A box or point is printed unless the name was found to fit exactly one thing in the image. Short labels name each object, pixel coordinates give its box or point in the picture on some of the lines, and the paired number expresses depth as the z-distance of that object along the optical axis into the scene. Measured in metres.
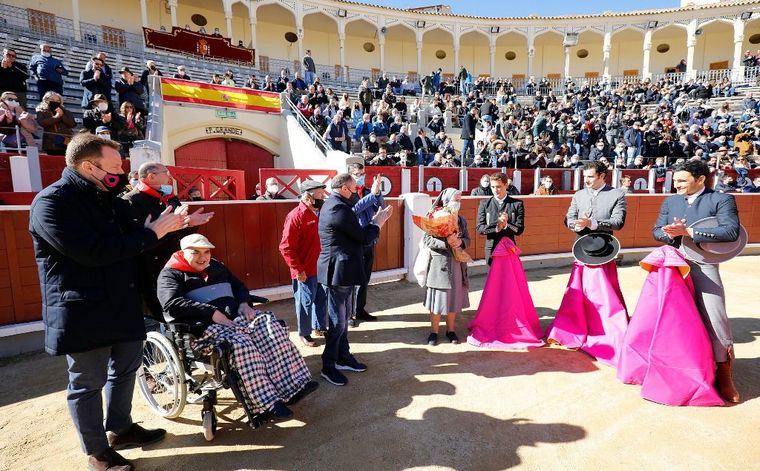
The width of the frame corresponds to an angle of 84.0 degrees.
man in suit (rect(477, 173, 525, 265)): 4.50
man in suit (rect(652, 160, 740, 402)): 3.12
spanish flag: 12.05
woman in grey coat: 4.35
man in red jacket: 4.25
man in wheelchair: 2.76
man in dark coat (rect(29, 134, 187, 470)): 2.18
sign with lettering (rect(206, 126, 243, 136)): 13.35
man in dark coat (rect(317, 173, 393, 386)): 3.45
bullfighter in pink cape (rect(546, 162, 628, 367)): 3.95
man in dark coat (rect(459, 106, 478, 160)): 13.14
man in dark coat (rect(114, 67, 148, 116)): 10.23
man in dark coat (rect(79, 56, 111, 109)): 9.47
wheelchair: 2.72
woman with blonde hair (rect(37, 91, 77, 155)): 7.72
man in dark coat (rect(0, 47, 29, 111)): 8.35
